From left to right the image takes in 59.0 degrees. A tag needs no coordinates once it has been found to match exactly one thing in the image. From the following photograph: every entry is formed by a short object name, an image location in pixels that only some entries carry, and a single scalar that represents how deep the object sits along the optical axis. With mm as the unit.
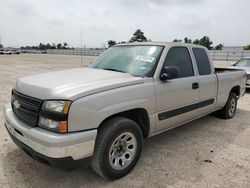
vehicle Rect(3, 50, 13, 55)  62372
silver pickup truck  2371
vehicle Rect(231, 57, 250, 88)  9417
